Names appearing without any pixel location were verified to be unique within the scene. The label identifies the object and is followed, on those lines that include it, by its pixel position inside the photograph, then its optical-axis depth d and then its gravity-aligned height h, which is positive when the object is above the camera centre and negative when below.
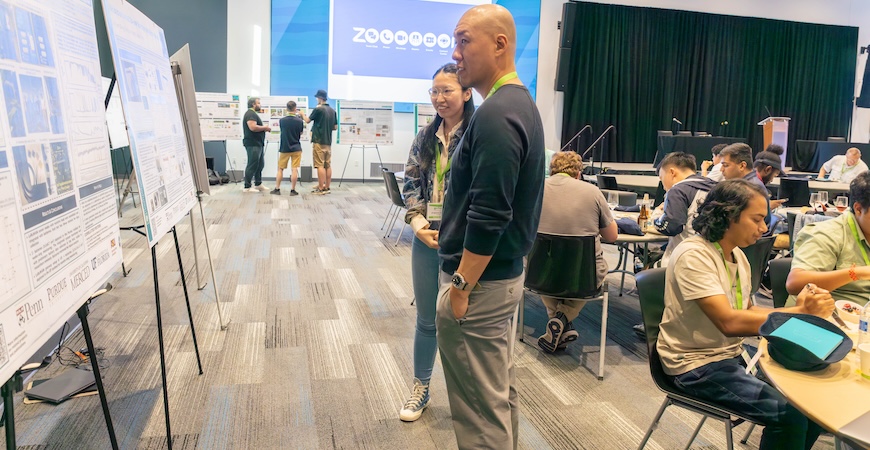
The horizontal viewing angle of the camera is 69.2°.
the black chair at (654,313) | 2.12 -0.72
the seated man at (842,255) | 2.26 -0.58
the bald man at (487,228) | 1.56 -0.32
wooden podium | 11.48 -0.63
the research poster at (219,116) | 10.73 -0.09
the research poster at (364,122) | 11.27 -0.28
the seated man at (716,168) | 5.86 -0.67
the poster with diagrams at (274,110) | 11.07 -0.03
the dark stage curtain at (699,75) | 12.83 +0.46
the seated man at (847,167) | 8.55 -0.99
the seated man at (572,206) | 3.28 -0.54
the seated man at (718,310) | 1.95 -0.67
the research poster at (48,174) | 1.15 -0.13
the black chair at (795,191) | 5.62 -0.85
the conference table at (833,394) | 1.26 -0.66
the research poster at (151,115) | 1.96 -0.01
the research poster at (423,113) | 11.74 -0.15
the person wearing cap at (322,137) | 9.91 -0.46
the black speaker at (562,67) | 12.17 +0.65
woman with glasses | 2.28 -0.29
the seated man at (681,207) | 3.56 -0.60
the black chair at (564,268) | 3.17 -0.84
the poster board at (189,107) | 3.38 +0.02
